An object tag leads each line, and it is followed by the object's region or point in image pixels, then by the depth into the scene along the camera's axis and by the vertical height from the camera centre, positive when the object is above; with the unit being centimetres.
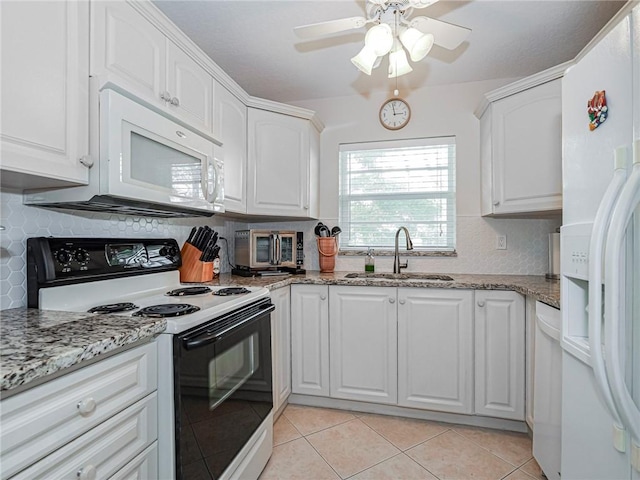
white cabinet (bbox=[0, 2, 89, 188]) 92 +45
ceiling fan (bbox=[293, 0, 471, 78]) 142 +94
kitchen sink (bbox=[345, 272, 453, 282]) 240 -28
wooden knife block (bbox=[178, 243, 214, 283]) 202 -18
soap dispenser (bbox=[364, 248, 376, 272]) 266 -20
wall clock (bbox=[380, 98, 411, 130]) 271 +104
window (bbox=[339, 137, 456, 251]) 267 +39
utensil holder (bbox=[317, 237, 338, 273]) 270 -11
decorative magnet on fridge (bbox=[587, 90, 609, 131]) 96 +39
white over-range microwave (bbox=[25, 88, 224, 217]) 117 +30
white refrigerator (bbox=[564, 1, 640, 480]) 83 -6
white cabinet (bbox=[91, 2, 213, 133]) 122 +76
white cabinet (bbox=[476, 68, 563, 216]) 192 +56
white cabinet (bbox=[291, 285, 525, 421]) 194 -69
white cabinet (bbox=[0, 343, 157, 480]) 66 -43
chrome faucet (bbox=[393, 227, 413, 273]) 248 -13
